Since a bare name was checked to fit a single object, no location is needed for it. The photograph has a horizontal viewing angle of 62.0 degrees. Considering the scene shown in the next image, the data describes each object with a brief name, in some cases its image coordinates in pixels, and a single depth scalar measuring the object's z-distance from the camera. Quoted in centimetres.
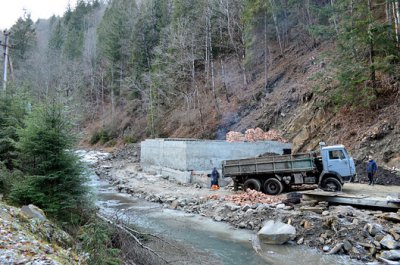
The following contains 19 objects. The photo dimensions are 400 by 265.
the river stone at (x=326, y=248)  1068
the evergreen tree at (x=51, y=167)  764
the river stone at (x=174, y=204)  1745
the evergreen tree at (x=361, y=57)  2086
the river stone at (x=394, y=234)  1063
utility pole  1750
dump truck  1627
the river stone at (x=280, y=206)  1456
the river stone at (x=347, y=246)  1043
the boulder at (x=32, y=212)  539
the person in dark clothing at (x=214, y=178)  2090
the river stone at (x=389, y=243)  1009
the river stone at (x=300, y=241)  1144
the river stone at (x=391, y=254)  952
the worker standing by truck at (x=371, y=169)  1695
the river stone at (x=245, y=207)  1489
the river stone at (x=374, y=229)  1099
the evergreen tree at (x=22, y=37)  6244
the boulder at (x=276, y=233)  1144
